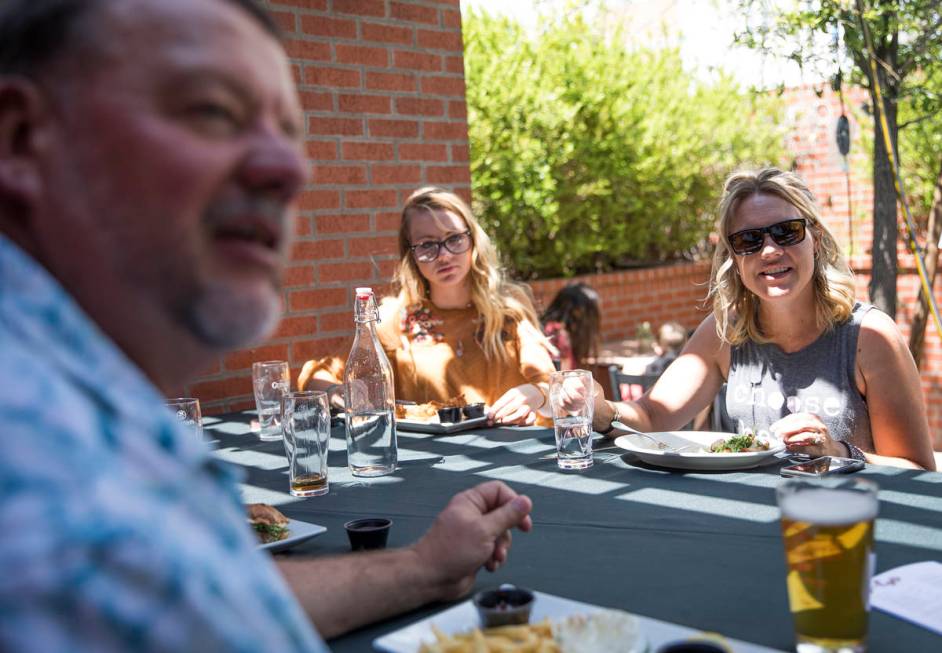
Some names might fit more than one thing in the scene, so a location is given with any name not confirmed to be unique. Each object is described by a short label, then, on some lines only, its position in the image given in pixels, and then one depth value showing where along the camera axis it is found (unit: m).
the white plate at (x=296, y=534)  1.70
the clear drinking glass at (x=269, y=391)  3.09
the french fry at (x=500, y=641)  1.11
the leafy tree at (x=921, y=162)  8.03
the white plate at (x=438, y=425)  2.89
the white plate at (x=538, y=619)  1.16
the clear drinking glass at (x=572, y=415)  2.34
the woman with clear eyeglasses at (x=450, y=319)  3.62
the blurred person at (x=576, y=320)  5.60
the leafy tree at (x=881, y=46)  4.53
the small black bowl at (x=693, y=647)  1.02
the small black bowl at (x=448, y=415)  2.91
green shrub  8.76
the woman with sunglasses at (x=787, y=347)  2.63
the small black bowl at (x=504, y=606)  1.22
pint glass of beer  1.15
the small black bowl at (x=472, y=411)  2.95
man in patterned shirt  0.50
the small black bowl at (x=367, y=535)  1.65
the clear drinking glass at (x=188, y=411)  2.66
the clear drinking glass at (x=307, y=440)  2.20
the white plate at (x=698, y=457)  2.13
